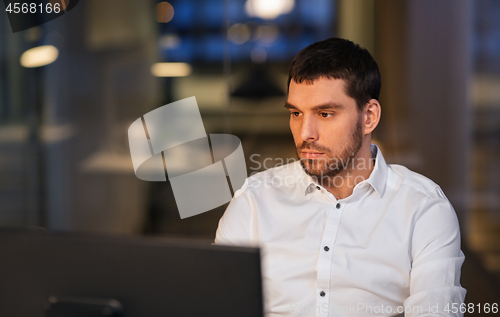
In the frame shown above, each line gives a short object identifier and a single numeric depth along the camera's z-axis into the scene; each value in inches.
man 127.1
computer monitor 97.5
